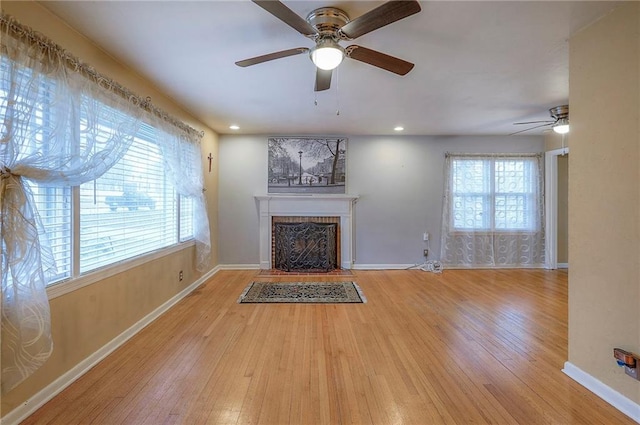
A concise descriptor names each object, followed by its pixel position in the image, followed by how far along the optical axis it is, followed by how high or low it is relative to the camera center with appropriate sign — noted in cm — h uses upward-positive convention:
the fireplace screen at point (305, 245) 480 -58
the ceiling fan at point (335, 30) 140 +100
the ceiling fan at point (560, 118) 341 +117
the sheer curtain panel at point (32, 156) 143 +31
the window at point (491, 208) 490 +5
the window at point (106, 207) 169 +3
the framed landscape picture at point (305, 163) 483 +81
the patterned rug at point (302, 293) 337 -104
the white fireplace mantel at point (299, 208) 482 +5
